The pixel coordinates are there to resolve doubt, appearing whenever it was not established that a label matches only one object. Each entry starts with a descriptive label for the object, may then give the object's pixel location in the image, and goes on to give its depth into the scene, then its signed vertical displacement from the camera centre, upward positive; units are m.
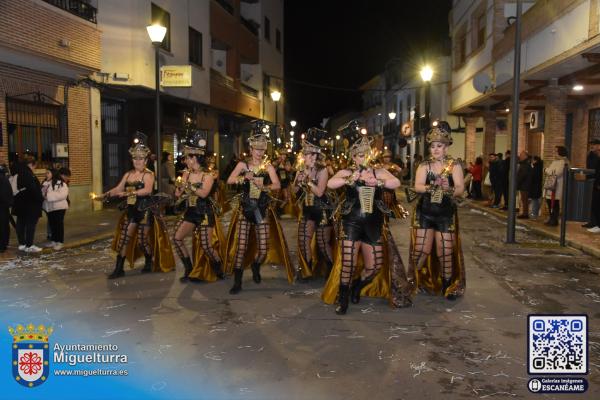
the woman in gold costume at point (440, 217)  6.40 -0.69
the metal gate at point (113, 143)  19.09 +0.49
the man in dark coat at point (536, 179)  14.52 -0.49
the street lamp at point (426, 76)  20.70 +3.16
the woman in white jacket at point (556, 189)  12.66 -0.66
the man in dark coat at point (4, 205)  9.33 -0.85
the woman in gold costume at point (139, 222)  7.62 -0.92
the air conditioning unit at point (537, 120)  21.59 +1.61
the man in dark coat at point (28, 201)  9.49 -0.80
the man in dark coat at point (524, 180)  14.57 -0.53
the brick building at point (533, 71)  13.17 +2.55
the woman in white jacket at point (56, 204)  9.84 -0.86
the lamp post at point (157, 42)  12.82 +2.73
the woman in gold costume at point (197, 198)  7.27 -0.54
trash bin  10.84 -0.72
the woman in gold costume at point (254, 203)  6.94 -0.58
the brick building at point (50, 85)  12.66 +1.89
